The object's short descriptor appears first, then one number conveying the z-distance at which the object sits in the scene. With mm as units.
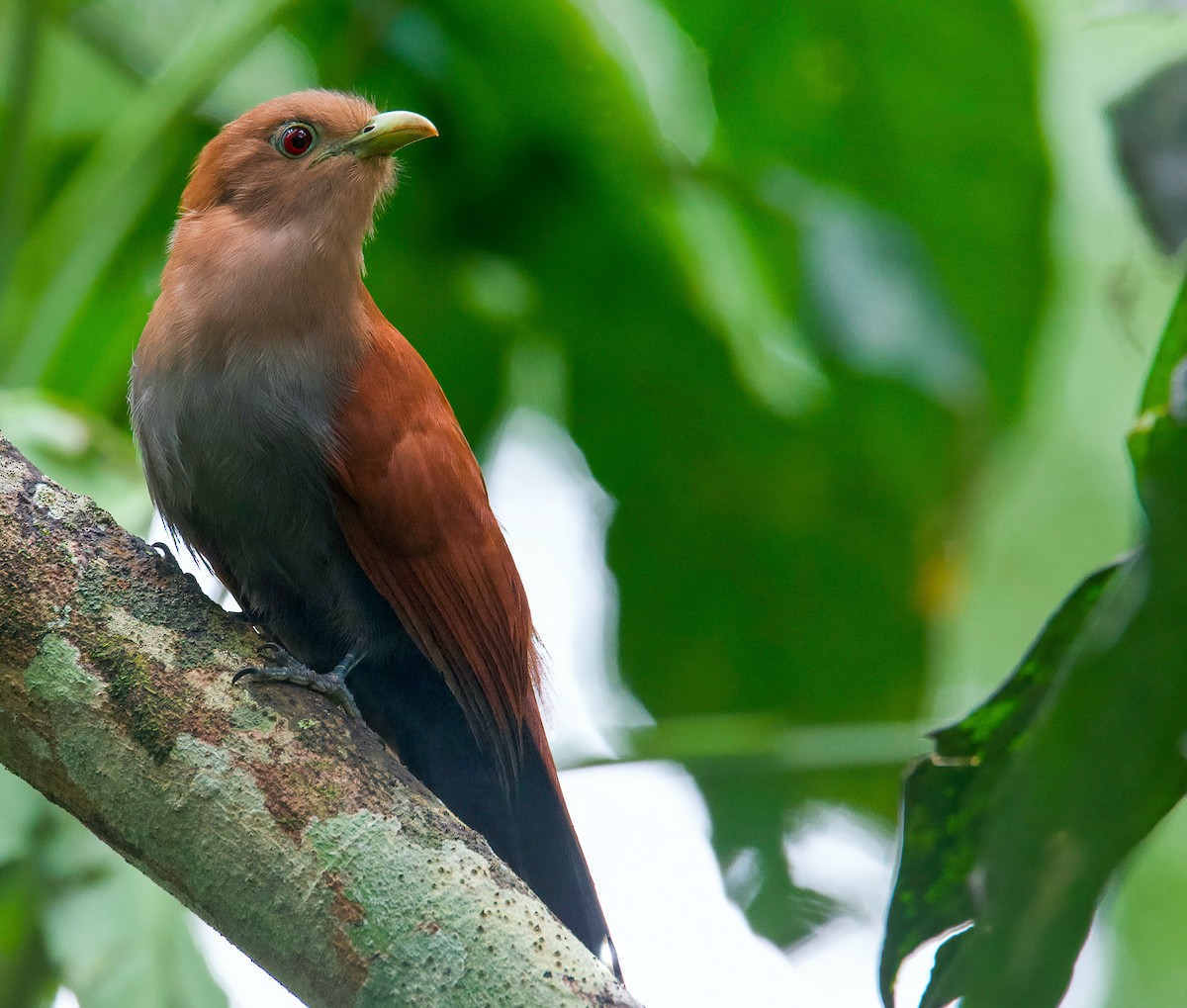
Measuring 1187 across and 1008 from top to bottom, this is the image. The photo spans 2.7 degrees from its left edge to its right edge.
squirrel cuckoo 5975
